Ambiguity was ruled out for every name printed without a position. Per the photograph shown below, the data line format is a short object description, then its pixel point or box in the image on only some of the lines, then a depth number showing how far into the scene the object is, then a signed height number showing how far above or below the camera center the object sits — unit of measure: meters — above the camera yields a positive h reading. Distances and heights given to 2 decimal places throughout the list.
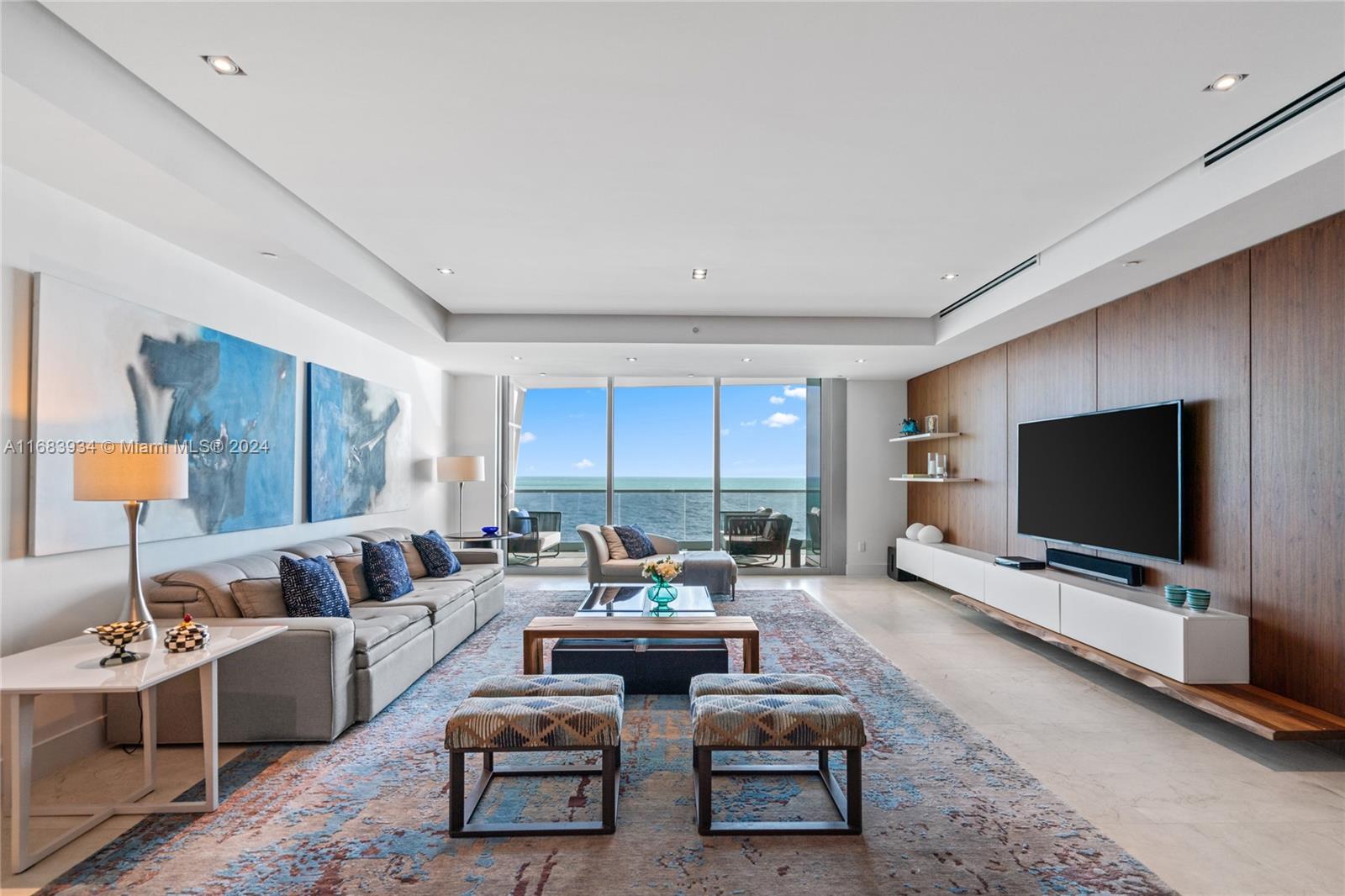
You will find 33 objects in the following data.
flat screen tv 4.15 -0.10
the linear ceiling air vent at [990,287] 4.86 +1.34
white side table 2.26 -0.72
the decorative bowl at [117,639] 2.54 -0.63
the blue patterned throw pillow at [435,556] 5.56 -0.72
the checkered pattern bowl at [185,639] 2.68 -0.66
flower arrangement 4.46 -0.66
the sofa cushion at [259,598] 3.56 -0.68
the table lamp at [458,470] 7.38 -0.07
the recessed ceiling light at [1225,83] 2.52 +1.34
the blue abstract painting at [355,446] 5.12 +0.12
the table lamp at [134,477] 2.64 -0.06
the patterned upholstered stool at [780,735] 2.52 -0.95
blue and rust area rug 2.24 -1.30
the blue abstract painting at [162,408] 2.95 +0.26
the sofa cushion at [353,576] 4.60 -0.73
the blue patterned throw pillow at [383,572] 4.63 -0.72
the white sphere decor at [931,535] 7.63 -0.75
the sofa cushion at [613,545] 7.14 -0.81
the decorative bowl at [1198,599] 3.74 -0.70
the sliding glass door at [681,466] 8.95 -0.03
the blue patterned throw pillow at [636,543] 7.26 -0.81
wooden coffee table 3.76 -0.88
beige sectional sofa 3.27 -1.01
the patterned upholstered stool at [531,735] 2.49 -0.94
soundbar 4.46 -0.67
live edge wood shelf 3.04 -1.10
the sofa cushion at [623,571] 6.83 -1.02
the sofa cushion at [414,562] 5.52 -0.77
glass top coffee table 4.36 -0.91
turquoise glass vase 4.29 -0.80
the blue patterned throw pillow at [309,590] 3.66 -0.66
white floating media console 3.61 -0.90
